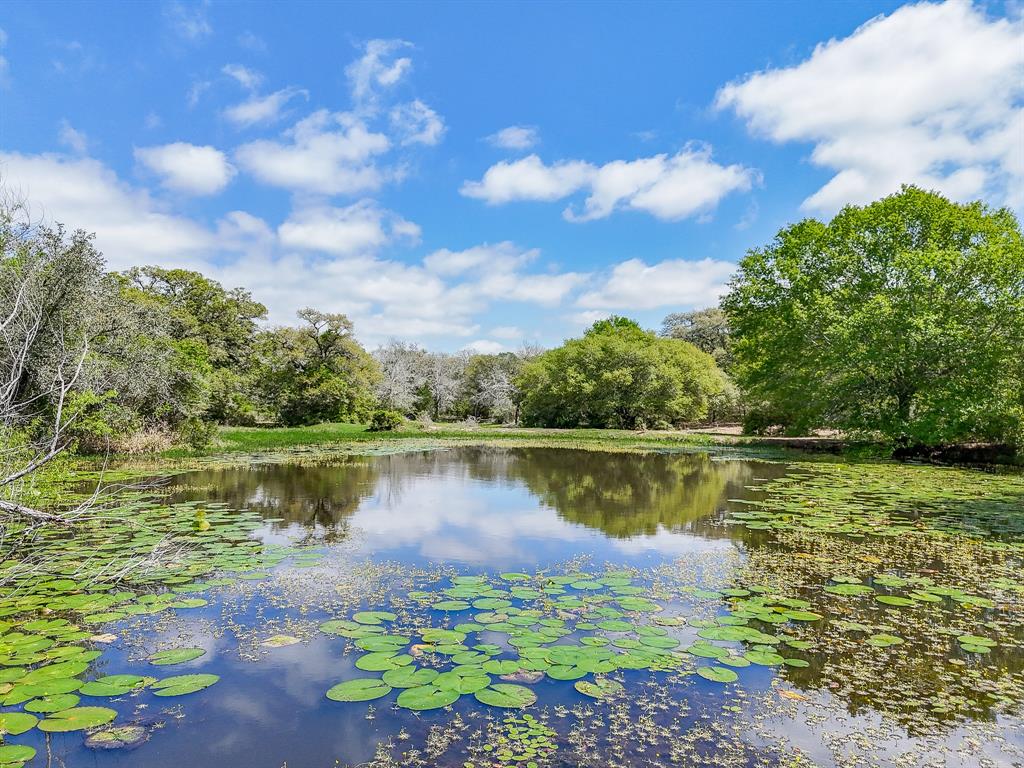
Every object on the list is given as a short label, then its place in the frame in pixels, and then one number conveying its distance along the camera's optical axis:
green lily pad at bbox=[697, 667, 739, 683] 4.40
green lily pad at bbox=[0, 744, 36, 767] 3.27
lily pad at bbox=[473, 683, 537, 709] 3.97
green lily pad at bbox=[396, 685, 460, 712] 3.92
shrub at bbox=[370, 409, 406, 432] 36.00
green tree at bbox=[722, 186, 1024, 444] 18.67
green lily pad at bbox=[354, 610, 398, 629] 5.45
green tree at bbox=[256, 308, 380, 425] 37.06
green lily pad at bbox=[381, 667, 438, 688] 4.23
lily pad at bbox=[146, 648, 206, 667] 4.61
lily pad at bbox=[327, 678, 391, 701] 4.07
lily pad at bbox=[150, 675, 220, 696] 4.15
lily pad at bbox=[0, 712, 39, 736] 3.53
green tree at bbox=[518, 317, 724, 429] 39.84
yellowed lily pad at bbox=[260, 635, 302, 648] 4.98
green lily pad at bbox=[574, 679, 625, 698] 4.16
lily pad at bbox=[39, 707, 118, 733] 3.59
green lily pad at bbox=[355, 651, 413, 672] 4.50
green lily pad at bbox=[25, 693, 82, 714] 3.79
